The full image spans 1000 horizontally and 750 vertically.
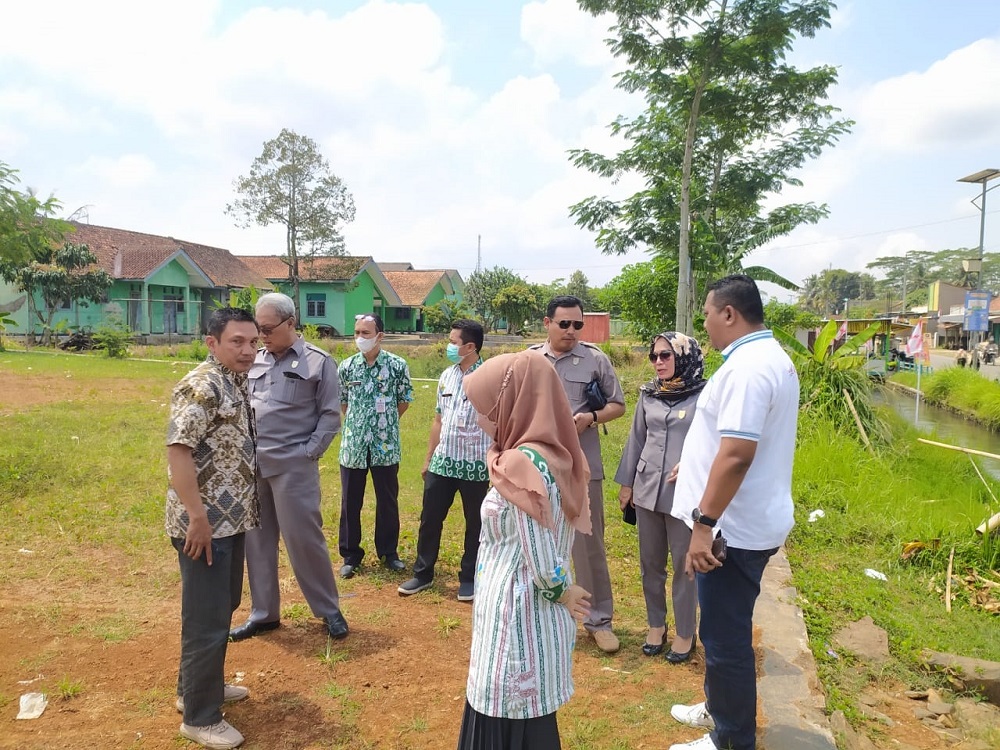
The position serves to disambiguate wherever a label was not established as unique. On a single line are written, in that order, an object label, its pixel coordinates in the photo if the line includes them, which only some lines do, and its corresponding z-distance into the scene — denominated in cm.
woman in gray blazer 358
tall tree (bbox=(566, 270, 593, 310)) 5219
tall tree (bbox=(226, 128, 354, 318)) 2873
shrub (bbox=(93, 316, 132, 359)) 2033
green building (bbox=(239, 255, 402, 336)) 3262
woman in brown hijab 194
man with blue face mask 429
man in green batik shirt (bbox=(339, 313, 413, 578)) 474
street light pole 2095
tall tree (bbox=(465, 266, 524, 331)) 4475
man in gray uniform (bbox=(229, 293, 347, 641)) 368
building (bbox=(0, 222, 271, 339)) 2591
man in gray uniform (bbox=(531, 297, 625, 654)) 378
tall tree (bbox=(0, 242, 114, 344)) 2280
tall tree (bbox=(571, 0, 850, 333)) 1204
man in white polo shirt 241
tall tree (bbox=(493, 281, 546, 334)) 3997
